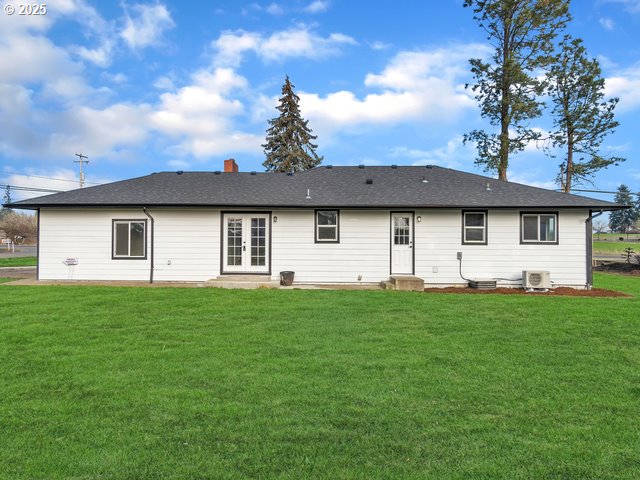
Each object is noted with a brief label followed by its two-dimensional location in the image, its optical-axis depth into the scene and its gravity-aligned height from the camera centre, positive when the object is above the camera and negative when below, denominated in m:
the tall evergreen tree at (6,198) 69.06 +10.04
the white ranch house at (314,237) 11.97 +0.39
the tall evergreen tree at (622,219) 88.44 +7.26
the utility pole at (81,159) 40.47 +9.85
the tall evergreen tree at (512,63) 19.41 +10.04
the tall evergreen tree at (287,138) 32.09 +9.69
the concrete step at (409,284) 11.02 -1.03
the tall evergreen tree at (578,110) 21.83 +8.40
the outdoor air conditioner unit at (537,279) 11.36 -0.92
